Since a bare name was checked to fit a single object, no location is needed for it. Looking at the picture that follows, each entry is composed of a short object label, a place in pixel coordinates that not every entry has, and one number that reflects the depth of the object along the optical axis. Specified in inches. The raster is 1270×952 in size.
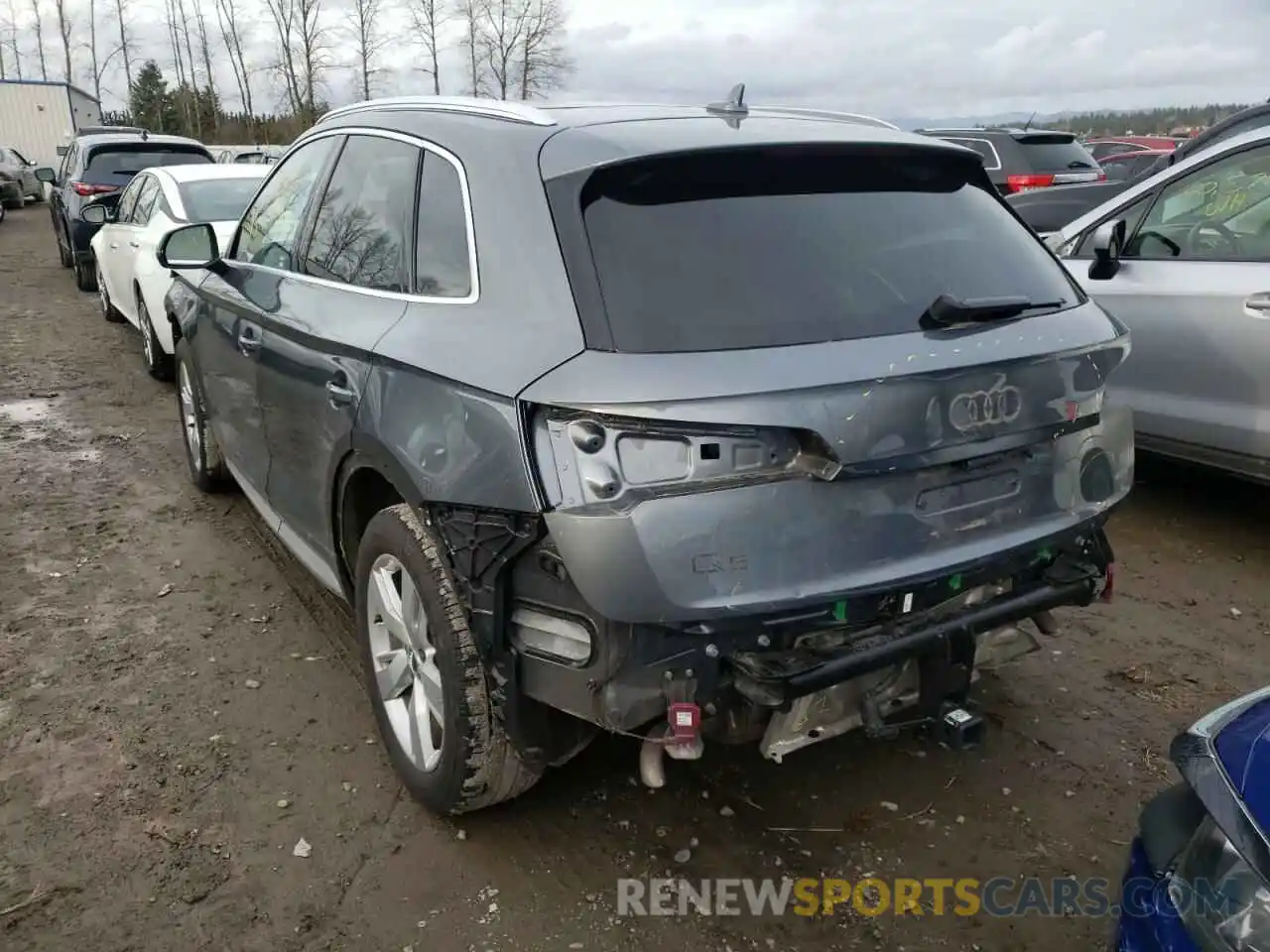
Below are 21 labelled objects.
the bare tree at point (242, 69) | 1875.0
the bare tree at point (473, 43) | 1710.1
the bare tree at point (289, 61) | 1707.7
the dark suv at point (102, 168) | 481.7
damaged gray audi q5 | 83.7
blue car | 60.7
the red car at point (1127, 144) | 865.5
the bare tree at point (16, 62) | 2170.3
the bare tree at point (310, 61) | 1694.1
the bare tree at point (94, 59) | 2055.1
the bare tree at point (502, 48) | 1694.1
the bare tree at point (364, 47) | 1715.1
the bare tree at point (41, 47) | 2102.6
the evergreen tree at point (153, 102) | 2092.8
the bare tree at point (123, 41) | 2044.8
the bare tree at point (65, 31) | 2034.8
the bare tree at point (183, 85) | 2012.8
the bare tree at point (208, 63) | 1982.0
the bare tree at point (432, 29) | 1746.4
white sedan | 290.2
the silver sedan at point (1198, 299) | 172.1
